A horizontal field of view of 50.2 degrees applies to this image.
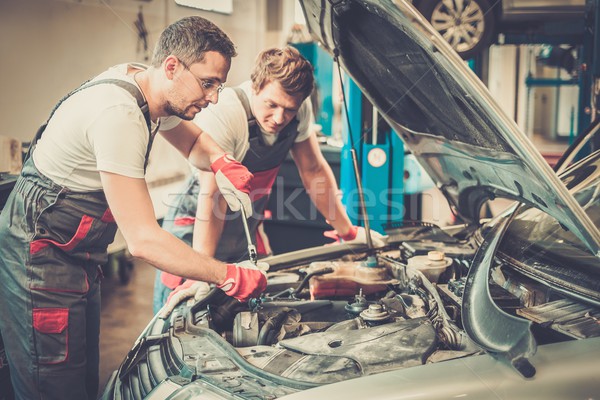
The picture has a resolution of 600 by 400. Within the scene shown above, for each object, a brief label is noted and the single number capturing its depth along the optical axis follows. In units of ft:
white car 4.75
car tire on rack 13.32
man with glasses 6.09
